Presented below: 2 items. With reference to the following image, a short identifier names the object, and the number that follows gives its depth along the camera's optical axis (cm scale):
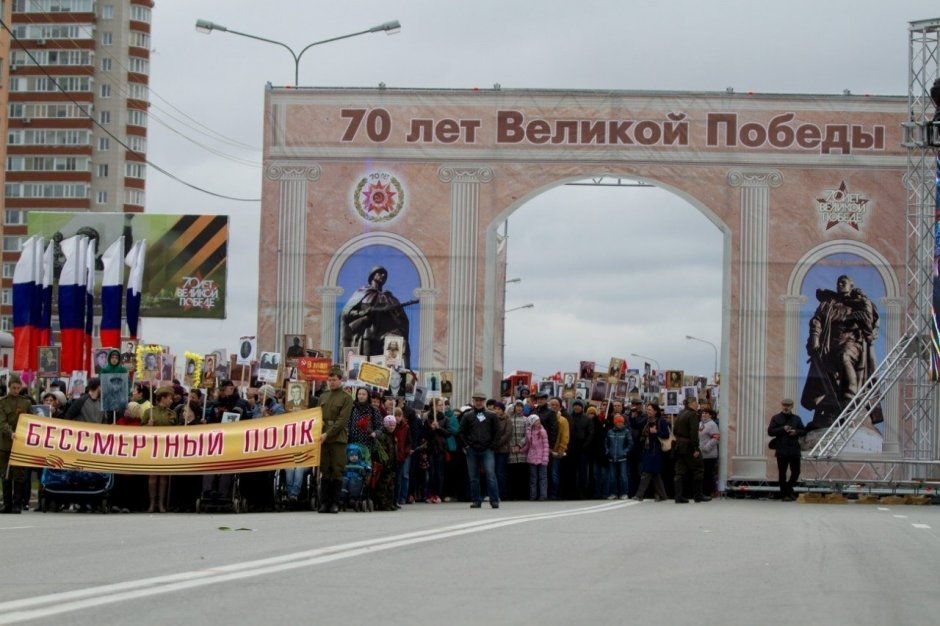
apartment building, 11175
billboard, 3869
